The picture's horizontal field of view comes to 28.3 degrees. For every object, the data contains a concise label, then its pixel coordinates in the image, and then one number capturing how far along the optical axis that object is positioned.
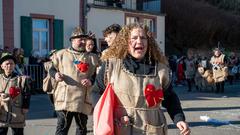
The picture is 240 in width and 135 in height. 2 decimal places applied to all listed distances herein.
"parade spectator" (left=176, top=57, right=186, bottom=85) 23.62
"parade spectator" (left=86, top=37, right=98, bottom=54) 7.39
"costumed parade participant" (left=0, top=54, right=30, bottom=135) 6.37
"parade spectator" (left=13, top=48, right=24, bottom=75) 16.50
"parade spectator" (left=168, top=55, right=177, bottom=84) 24.46
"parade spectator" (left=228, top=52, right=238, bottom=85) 25.38
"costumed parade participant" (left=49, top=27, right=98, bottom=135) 6.50
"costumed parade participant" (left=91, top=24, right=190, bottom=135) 3.89
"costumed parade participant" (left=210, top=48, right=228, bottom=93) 17.94
